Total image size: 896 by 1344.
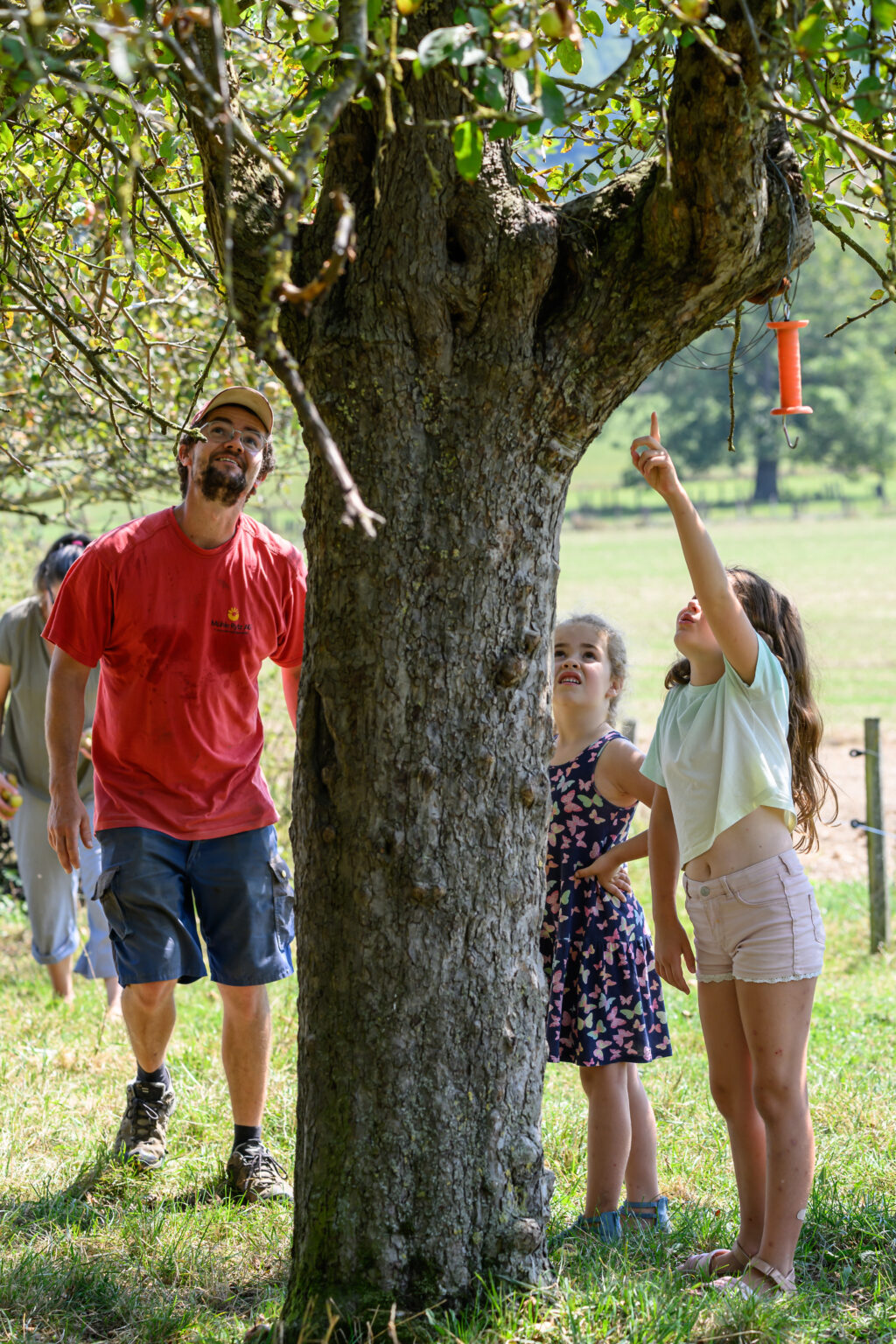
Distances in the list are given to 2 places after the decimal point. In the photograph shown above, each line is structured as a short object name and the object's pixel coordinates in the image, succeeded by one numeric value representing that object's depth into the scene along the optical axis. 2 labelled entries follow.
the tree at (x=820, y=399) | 147.75
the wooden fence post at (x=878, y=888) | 13.70
